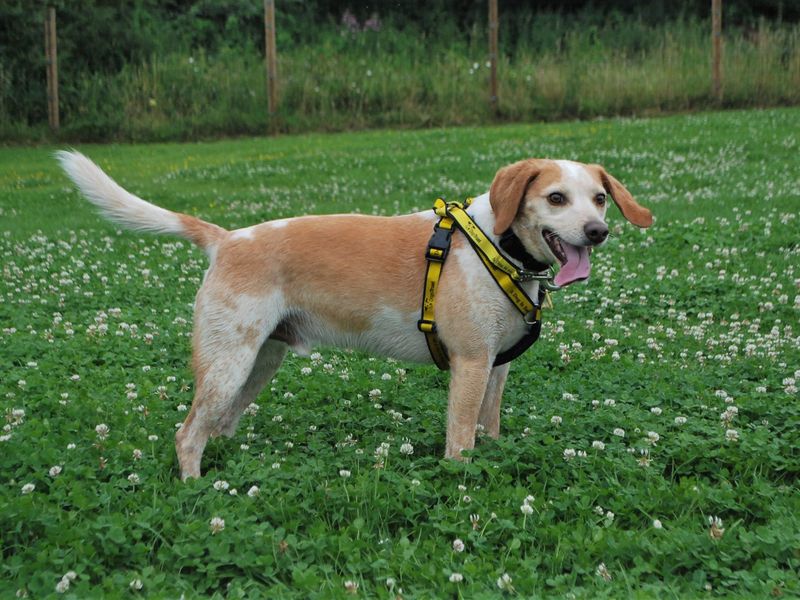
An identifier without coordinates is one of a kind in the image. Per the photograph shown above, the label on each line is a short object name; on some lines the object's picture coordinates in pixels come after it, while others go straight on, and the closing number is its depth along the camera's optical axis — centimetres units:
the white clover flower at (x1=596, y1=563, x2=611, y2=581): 389
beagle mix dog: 495
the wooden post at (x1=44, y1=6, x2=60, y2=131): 2245
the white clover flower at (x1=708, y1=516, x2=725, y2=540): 411
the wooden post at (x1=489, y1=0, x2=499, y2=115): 2139
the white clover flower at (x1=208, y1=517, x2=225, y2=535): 421
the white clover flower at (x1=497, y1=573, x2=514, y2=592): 379
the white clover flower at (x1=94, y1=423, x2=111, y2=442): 527
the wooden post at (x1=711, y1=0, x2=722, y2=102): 2081
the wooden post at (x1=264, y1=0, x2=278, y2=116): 2103
